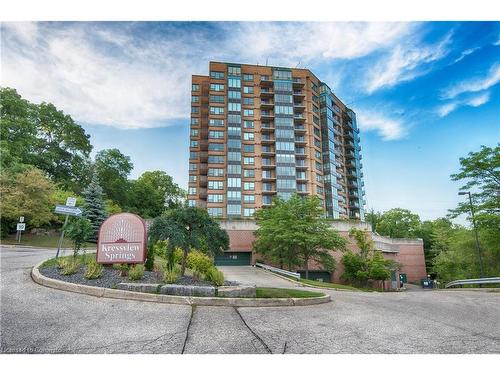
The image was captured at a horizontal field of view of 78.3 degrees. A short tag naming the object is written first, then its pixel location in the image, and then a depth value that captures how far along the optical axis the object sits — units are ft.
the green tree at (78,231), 35.27
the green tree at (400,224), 204.54
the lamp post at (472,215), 61.71
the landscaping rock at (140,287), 23.38
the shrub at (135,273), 26.99
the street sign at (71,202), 36.37
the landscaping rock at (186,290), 23.20
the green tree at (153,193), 186.29
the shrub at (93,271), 26.58
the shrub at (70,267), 28.22
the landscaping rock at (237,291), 24.33
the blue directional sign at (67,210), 34.73
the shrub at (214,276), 28.96
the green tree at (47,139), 124.16
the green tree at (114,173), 166.50
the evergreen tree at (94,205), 58.90
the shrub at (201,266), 31.89
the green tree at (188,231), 29.12
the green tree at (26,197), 91.86
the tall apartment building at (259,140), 180.86
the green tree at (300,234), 80.79
